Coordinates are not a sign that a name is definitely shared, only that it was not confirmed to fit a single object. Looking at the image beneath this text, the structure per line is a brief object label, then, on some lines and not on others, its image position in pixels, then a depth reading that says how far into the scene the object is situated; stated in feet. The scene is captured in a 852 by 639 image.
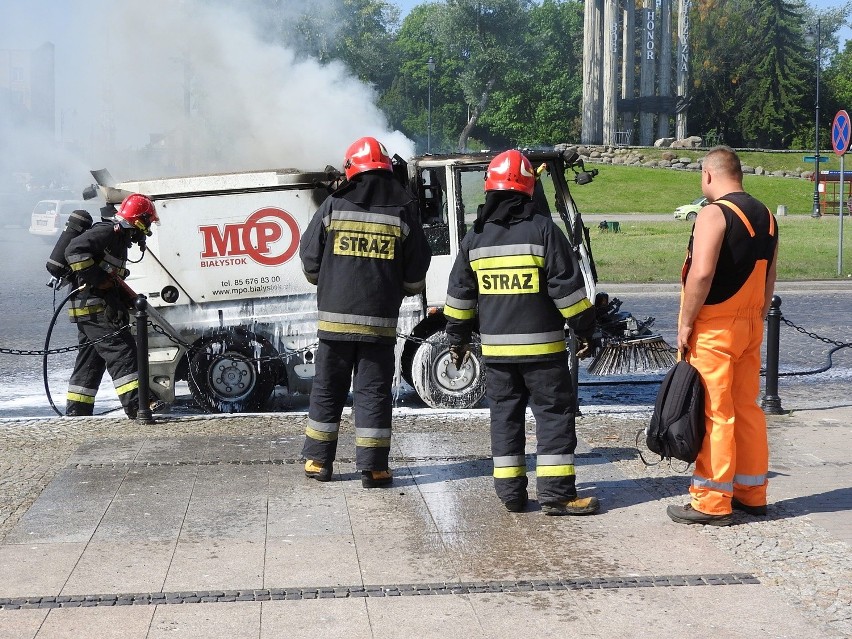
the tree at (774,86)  241.35
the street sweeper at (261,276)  28.43
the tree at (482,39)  248.93
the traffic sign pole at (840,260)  66.28
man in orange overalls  18.10
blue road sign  64.59
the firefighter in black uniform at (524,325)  18.95
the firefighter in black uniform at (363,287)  20.79
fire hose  28.04
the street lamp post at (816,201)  137.18
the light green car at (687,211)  131.54
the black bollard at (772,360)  27.96
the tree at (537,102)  281.54
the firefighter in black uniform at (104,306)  27.22
